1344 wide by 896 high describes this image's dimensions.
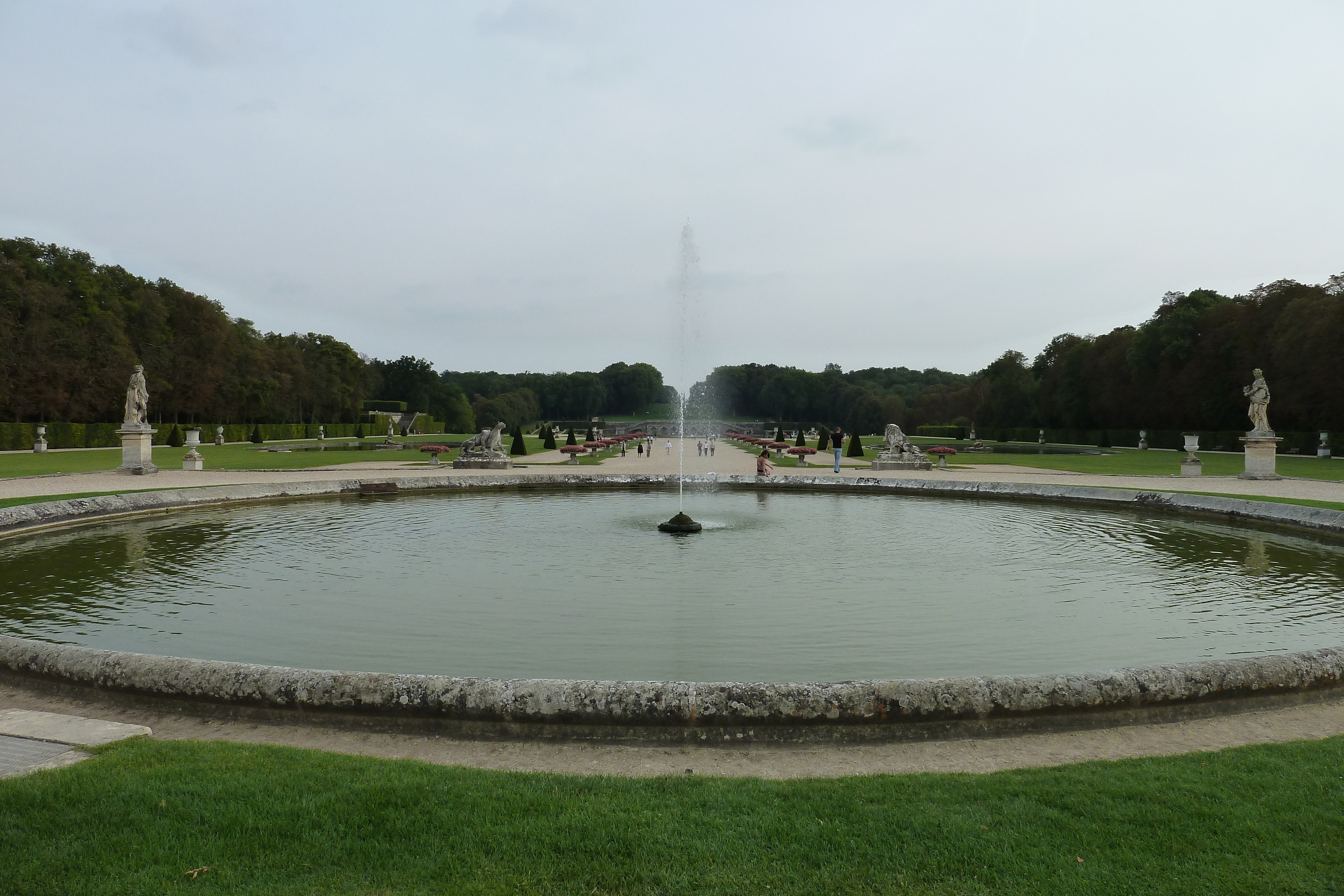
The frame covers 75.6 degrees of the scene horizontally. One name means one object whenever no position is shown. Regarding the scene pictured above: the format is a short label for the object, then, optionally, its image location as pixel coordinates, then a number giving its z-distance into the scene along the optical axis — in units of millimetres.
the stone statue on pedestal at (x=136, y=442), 26797
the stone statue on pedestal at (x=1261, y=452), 25578
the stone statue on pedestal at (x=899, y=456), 30578
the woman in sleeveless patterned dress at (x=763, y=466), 24578
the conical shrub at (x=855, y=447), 42344
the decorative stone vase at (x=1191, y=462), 27359
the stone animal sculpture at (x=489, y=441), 29766
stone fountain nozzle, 14305
